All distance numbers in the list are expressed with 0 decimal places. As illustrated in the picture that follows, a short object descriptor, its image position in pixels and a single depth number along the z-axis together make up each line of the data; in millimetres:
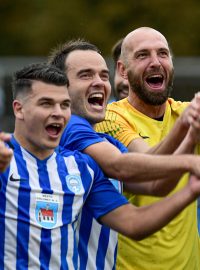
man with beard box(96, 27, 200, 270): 13257
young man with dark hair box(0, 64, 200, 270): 10992
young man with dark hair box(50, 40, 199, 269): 11274
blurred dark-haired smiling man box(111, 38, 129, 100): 16689
